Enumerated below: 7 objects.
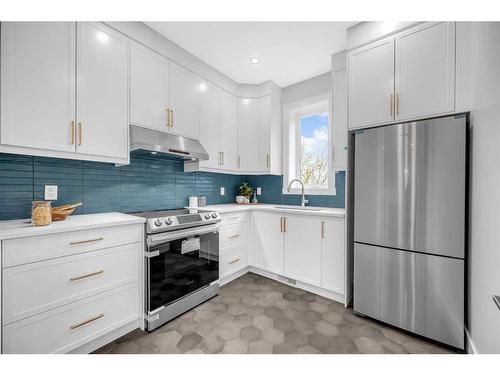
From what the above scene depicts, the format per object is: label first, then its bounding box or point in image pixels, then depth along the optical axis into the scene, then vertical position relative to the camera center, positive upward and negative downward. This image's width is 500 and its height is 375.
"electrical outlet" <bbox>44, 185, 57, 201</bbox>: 1.78 -0.07
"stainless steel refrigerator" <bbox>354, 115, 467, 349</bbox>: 1.59 -0.31
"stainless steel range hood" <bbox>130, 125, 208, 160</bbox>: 1.99 +0.41
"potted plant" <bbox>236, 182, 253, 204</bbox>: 3.45 -0.12
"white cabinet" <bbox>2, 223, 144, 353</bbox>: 1.26 -0.68
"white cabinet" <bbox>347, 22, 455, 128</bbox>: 1.67 +0.92
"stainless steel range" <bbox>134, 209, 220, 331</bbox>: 1.82 -0.72
